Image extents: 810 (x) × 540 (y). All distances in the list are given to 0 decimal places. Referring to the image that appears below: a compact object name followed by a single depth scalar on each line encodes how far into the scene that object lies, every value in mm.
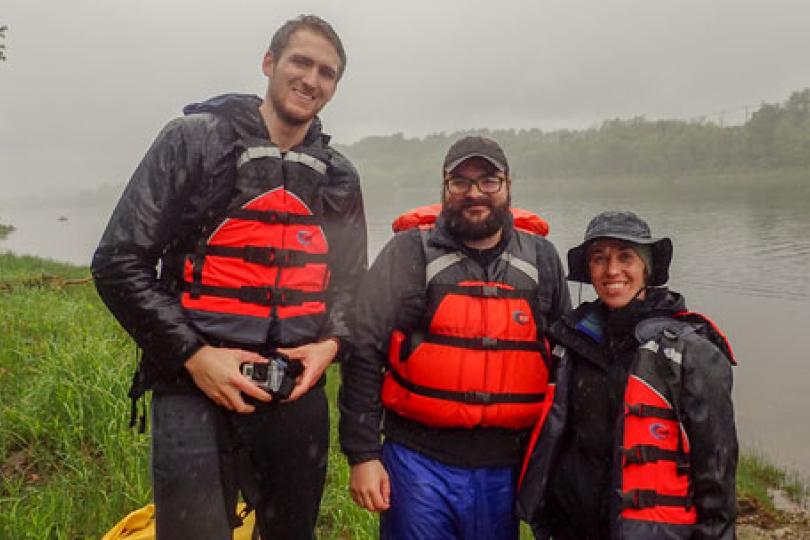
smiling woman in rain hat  2650
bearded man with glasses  3107
